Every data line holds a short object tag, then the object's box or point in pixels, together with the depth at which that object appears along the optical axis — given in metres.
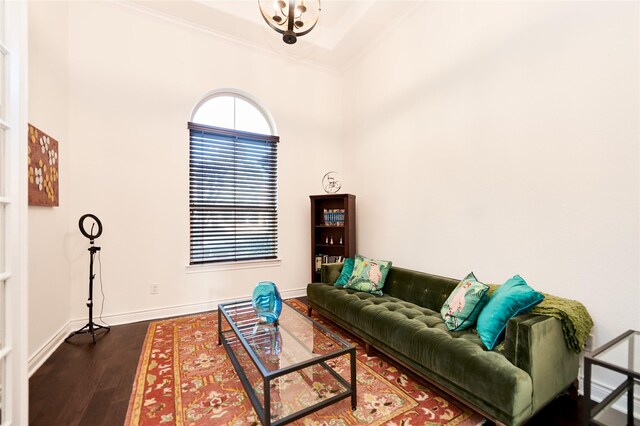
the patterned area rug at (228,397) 1.66
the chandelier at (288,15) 2.15
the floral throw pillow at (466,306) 2.06
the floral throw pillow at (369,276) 3.06
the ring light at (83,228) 2.78
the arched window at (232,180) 3.71
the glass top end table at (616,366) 1.27
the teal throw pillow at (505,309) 1.77
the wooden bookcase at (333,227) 3.97
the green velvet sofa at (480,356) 1.47
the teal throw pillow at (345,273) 3.30
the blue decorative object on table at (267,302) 2.33
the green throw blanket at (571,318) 1.71
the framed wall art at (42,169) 2.27
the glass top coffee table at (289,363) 1.61
